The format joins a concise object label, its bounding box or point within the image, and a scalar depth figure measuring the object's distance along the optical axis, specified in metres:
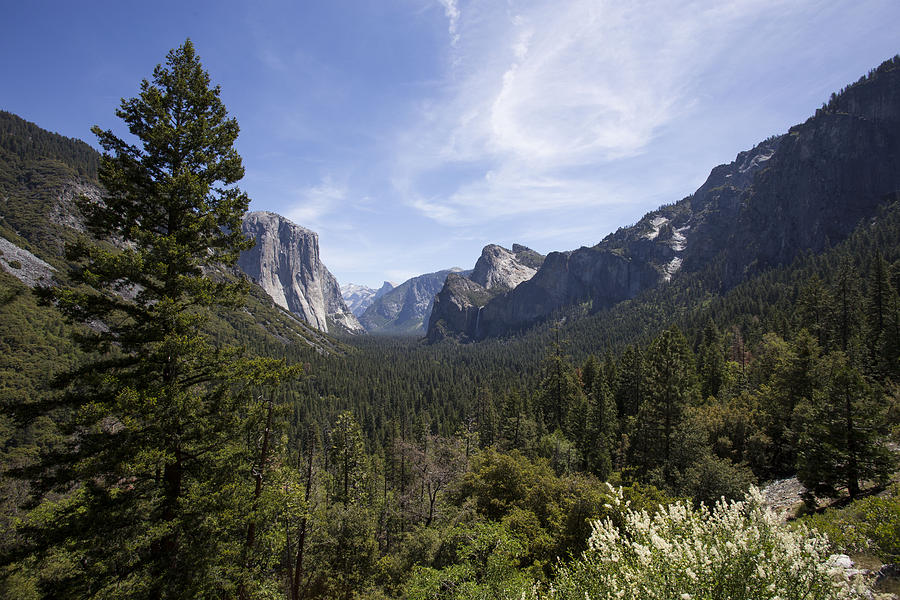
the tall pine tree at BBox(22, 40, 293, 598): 7.33
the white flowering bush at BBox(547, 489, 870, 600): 5.41
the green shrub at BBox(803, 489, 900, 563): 7.34
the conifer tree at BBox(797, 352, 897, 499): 16.72
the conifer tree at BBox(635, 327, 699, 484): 27.95
